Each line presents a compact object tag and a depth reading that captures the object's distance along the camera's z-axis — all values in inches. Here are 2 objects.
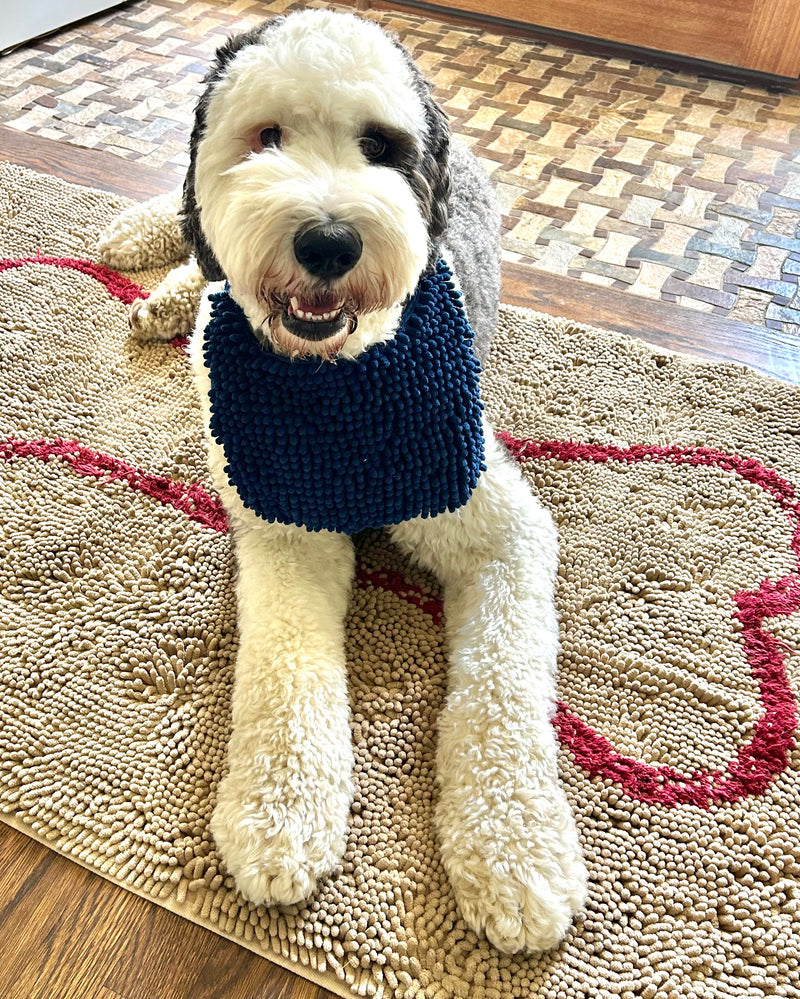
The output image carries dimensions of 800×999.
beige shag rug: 42.4
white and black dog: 40.4
